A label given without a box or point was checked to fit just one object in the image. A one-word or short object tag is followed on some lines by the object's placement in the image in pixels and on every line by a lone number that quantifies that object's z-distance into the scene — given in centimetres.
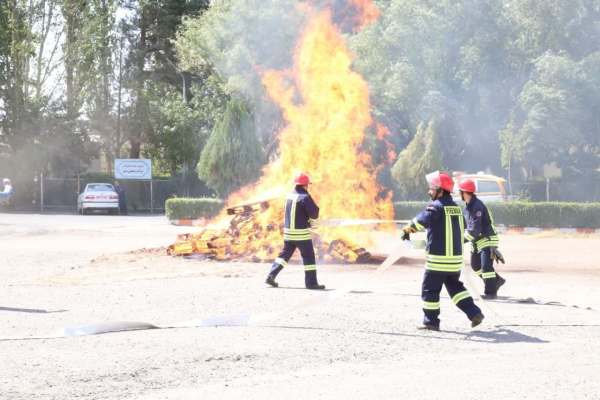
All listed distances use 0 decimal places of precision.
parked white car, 3744
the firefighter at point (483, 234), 1122
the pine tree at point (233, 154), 2973
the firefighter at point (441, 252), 880
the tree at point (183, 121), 4575
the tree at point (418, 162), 3023
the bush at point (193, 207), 3025
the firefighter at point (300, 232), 1215
